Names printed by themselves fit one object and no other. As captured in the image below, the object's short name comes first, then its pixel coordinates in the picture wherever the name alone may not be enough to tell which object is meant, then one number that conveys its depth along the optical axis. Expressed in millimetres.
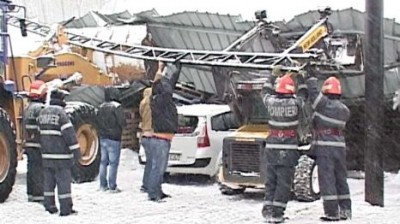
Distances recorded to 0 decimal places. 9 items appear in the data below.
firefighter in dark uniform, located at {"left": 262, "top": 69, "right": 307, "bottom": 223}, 11148
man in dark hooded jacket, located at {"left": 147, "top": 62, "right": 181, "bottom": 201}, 13070
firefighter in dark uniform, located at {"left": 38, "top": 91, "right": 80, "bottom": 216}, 11648
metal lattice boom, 12180
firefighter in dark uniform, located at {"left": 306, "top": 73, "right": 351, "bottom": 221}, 11242
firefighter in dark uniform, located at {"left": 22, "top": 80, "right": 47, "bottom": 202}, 12336
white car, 14852
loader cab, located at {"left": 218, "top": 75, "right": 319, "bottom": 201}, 12914
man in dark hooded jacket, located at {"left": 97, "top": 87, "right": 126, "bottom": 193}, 14000
